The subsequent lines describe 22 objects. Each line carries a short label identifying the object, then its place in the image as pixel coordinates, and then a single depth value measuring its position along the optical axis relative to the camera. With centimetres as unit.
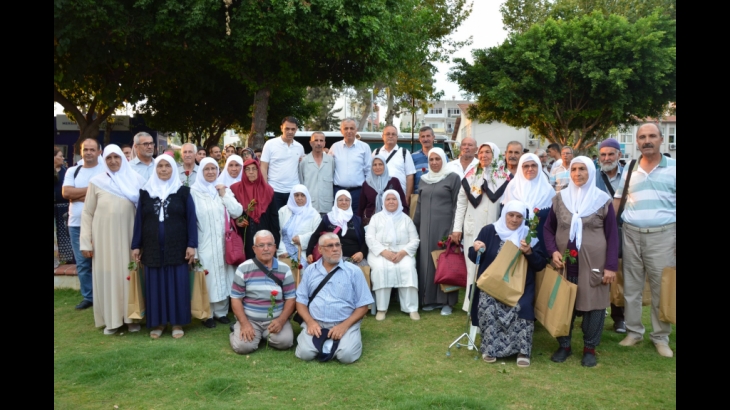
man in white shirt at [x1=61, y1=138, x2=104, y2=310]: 648
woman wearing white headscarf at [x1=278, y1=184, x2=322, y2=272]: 671
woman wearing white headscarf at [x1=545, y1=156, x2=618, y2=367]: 494
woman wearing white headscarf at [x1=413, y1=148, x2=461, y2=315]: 677
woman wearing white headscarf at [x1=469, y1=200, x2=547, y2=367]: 504
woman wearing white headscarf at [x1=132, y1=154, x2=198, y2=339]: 573
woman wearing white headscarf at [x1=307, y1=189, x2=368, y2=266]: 655
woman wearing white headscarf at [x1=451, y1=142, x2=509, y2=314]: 632
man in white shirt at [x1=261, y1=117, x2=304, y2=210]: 738
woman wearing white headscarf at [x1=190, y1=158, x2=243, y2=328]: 617
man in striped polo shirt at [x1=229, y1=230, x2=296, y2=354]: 532
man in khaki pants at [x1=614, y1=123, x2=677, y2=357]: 509
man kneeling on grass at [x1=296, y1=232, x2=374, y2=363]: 511
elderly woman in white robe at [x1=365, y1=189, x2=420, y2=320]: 659
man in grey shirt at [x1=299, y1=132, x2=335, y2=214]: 738
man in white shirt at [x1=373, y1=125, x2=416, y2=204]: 754
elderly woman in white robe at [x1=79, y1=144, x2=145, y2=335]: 579
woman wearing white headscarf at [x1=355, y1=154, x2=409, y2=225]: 716
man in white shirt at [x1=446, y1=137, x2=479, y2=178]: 705
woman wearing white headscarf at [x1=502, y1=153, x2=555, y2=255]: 557
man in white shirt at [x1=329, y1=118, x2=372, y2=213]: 739
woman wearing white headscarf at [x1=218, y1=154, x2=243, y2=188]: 707
